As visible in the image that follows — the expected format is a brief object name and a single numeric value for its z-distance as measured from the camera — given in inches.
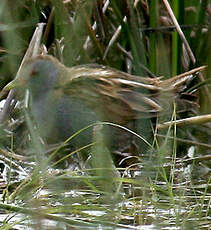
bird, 268.7
